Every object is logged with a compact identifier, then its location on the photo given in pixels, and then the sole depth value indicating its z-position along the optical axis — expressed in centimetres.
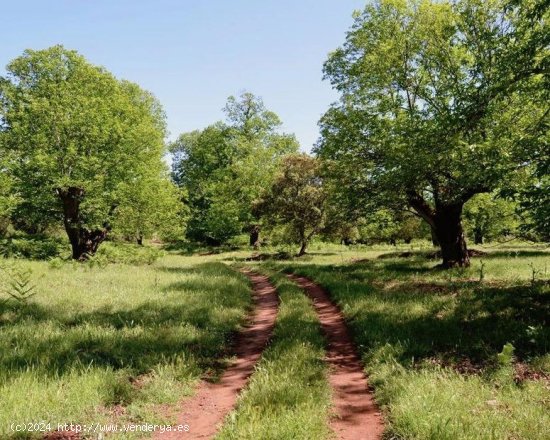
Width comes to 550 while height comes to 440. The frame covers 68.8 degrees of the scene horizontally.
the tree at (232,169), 4609
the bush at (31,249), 2444
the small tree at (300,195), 3456
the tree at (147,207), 2555
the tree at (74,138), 2325
